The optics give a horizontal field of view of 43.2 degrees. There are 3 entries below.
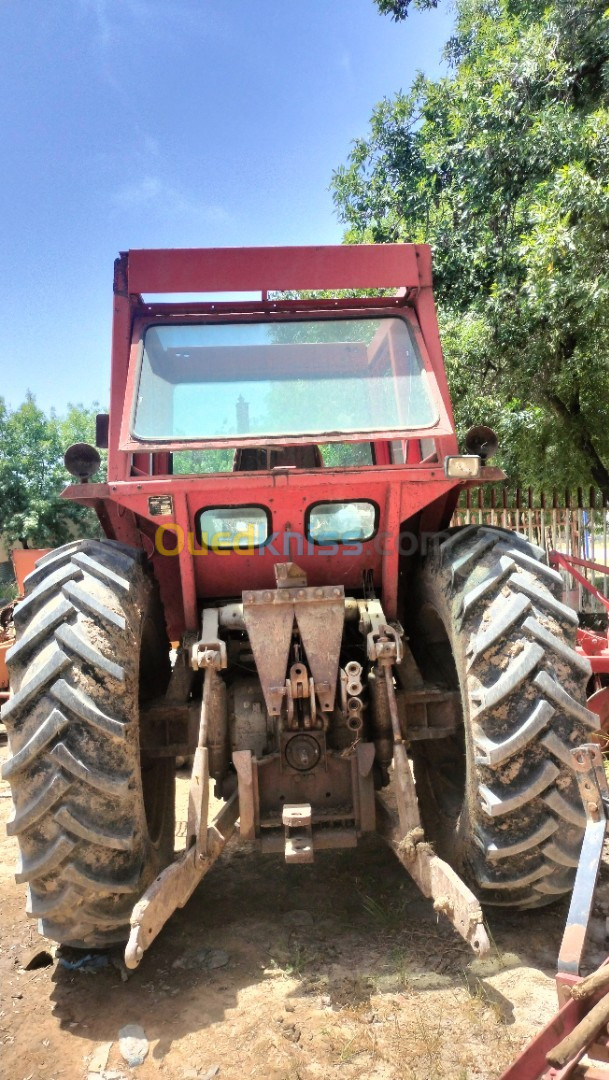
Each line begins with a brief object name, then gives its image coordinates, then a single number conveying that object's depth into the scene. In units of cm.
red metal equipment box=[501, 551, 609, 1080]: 169
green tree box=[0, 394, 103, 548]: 2434
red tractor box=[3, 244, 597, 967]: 278
